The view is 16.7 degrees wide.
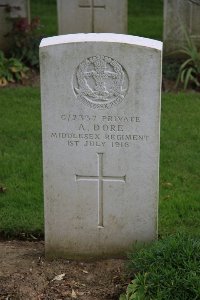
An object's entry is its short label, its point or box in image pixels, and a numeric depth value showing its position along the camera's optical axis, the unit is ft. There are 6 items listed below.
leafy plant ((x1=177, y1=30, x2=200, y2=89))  29.43
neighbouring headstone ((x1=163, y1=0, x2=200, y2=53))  30.96
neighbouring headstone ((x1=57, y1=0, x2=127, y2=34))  31.83
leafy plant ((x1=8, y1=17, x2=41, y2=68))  31.32
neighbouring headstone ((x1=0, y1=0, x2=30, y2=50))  31.81
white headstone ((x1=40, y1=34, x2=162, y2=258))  13.92
